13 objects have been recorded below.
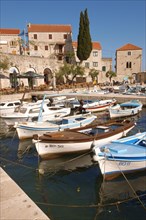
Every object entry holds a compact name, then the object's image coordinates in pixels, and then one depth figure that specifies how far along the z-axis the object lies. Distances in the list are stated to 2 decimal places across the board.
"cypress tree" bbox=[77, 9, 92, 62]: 56.25
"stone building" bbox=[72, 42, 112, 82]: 64.19
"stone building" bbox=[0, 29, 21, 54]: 58.44
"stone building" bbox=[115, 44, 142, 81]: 70.25
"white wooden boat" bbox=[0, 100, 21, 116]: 24.56
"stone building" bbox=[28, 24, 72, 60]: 60.28
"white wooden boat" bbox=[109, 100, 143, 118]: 23.85
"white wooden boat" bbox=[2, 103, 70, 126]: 20.06
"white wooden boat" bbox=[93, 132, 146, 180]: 9.52
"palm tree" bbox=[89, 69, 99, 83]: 56.06
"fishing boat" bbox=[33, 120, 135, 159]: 12.22
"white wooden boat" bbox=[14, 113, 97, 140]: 15.62
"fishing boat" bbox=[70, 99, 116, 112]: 27.40
